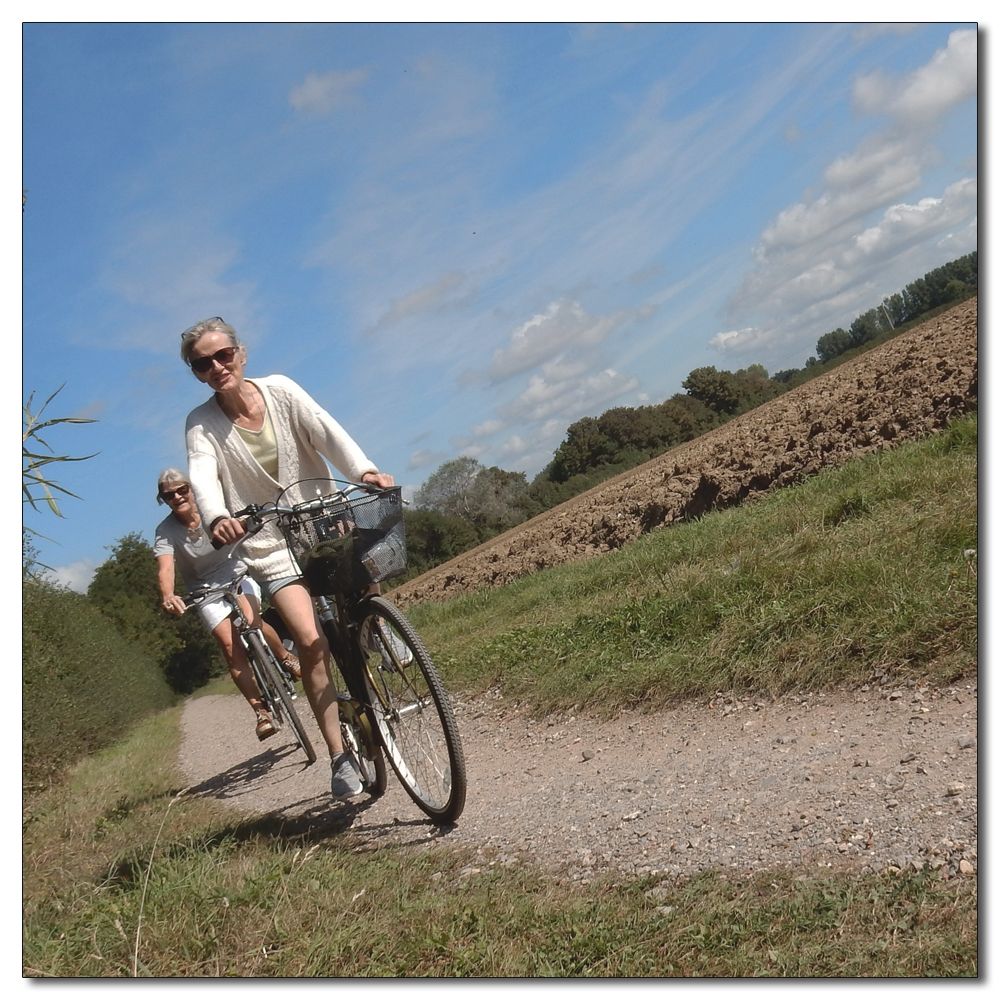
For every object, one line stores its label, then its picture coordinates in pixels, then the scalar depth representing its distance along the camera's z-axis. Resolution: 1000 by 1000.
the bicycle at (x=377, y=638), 3.73
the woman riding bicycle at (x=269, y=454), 3.88
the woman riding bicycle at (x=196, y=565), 6.45
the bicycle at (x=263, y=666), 6.49
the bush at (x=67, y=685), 8.12
